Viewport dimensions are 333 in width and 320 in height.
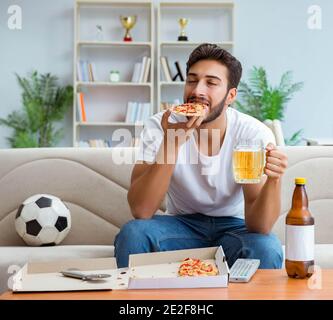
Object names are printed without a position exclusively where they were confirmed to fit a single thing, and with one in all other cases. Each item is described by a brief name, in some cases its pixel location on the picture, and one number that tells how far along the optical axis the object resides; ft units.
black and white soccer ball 8.93
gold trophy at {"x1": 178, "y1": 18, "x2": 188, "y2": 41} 23.27
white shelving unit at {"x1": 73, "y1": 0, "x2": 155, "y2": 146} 23.89
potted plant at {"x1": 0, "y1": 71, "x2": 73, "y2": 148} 23.24
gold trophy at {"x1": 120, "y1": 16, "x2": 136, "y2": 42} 23.32
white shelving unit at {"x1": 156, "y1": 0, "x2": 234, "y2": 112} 23.88
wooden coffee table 4.79
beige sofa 9.60
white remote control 5.37
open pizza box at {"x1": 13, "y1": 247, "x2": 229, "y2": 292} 5.08
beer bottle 5.48
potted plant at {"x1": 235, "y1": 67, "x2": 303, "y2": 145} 22.77
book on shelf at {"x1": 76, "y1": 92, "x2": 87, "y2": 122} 23.22
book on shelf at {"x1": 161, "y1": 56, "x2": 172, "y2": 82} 23.25
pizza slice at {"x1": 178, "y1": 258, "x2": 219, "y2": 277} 5.44
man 7.25
